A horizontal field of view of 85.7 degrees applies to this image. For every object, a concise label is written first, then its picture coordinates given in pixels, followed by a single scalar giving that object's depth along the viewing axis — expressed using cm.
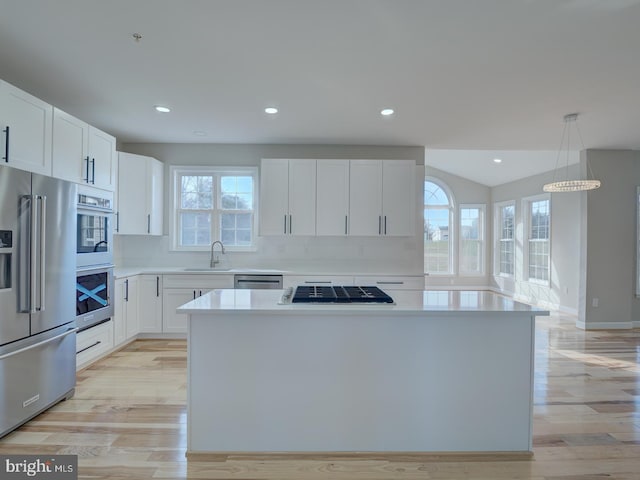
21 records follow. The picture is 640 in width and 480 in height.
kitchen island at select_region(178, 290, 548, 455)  199
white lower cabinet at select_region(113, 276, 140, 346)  375
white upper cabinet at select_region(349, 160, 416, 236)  453
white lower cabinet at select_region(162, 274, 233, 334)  426
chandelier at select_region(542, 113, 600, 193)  373
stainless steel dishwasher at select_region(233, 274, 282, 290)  430
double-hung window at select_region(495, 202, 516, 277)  809
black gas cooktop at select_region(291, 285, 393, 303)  207
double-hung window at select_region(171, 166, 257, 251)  490
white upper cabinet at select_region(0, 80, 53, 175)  229
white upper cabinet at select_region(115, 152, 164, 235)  429
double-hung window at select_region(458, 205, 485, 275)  889
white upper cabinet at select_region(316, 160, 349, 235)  451
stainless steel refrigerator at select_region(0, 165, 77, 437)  214
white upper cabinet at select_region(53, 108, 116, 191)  282
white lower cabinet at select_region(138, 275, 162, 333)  425
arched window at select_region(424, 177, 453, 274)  893
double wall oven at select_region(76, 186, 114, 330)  303
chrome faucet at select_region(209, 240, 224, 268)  478
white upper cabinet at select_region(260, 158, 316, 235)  451
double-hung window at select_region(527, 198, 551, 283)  700
